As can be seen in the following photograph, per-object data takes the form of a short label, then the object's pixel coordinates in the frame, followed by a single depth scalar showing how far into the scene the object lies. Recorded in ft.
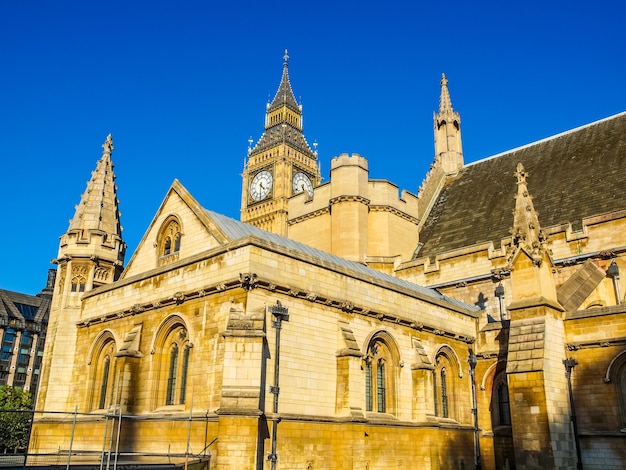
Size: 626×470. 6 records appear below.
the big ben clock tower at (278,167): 297.53
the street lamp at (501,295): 97.64
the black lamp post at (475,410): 85.66
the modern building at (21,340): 237.66
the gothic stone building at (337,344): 62.69
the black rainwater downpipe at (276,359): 58.90
